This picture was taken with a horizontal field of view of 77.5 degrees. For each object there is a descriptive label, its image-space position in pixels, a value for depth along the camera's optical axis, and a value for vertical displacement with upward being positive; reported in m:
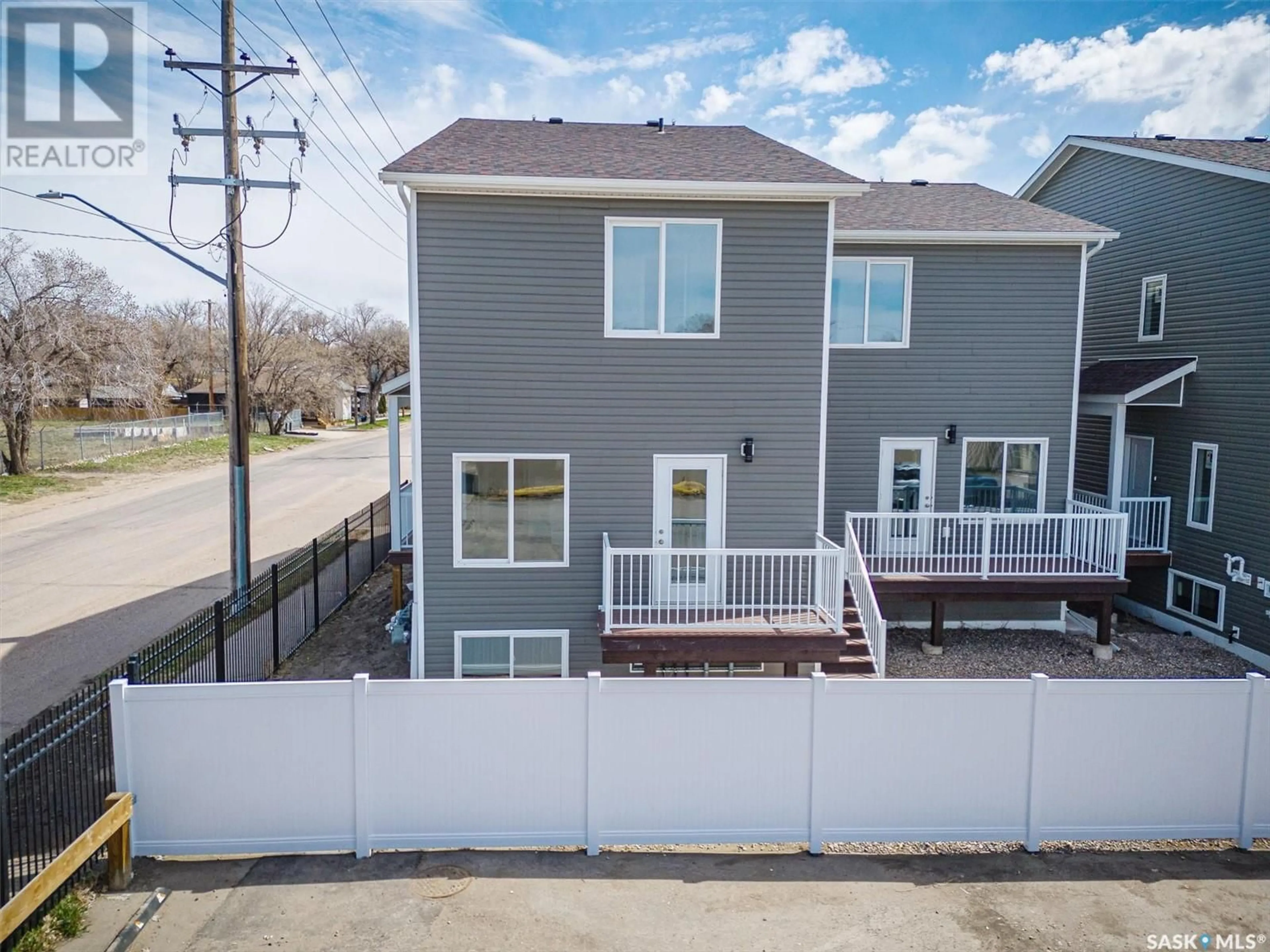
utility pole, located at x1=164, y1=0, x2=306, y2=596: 12.23 +2.09
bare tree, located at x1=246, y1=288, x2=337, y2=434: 45.00 +2.55
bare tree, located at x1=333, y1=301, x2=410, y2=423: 59.53 +4.97
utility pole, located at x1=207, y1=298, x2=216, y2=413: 47.41 +2.20
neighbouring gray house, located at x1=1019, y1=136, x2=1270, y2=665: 11.52 +0.84
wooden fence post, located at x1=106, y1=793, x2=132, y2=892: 5.39 -3.10
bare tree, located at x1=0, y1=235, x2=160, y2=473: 24.62 +2.25
